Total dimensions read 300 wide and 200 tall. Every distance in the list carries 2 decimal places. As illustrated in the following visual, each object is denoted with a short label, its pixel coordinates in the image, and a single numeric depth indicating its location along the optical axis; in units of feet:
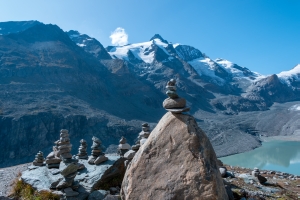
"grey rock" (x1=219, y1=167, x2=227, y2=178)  39.76
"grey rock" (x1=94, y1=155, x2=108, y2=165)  37.22
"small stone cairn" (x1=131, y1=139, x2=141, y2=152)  40.88
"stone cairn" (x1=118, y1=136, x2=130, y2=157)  44.98
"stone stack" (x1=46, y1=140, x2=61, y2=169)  40.70
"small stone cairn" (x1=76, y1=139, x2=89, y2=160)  45.19
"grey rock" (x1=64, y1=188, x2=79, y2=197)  28.43
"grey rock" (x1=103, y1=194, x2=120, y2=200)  23.65
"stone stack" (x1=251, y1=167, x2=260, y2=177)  41.08
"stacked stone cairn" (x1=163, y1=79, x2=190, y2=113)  20.63
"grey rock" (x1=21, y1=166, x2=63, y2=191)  32.67
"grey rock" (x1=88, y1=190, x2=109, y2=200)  27.32
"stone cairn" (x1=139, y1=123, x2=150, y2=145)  40.89
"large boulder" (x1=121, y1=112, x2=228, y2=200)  17.34
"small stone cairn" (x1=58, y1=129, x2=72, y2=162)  36.70
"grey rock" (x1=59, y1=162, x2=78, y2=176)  29.30
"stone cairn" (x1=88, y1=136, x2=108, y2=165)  37.35
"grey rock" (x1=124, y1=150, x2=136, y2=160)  38.17
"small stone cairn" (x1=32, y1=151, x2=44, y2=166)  46.88
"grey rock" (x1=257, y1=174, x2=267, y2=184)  39.02
